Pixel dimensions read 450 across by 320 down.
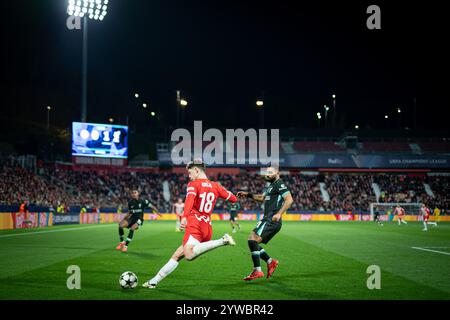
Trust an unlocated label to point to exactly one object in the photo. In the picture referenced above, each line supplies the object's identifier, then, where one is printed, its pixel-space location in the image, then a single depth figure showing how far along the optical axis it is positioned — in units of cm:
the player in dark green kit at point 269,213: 1098
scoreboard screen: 4828
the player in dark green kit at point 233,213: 3158
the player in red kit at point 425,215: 3558
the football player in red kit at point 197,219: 895
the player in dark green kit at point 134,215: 1827
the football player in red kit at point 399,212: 4540
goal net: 5895
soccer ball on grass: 902
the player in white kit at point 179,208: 3446
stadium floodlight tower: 4112
